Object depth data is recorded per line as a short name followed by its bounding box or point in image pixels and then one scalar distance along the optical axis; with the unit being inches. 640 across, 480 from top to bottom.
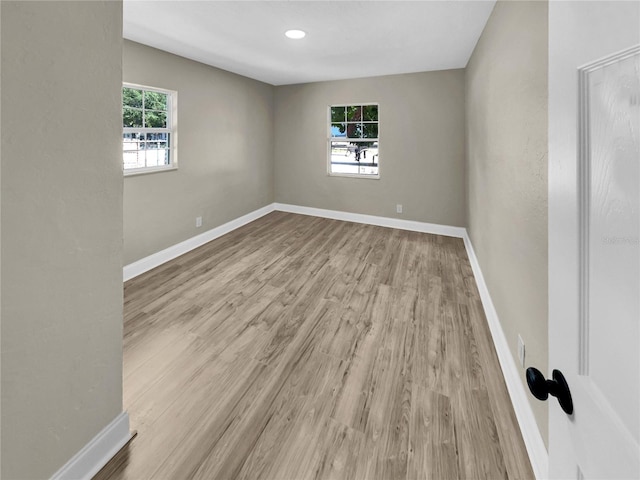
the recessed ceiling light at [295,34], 126.8
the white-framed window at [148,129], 142.4
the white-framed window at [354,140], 223.9
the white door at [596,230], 17.0
